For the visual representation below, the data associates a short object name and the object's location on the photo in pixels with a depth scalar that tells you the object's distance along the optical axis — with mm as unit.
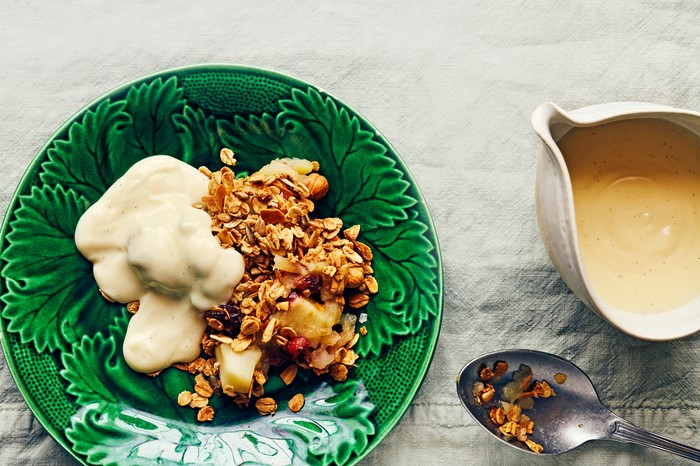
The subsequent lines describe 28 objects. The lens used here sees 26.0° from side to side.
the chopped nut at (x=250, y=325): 738
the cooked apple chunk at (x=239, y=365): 744
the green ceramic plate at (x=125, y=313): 749
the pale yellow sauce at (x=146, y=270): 747
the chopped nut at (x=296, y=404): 761
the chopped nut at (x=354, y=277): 751
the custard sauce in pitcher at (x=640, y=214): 739
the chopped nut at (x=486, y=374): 769
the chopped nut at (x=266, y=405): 760
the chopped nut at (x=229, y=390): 747
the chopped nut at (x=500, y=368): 770
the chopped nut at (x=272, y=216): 744
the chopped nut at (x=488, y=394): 770
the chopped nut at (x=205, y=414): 761
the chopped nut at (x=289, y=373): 760
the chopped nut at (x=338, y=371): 757
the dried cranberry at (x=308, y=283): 742
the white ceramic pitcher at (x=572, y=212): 689
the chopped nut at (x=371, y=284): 758
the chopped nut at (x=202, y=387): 760
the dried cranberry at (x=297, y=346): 743
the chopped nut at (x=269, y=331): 737
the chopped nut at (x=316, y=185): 760
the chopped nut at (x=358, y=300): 760
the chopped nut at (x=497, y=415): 770
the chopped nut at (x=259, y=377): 750
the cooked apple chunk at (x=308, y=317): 743
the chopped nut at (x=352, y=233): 762
